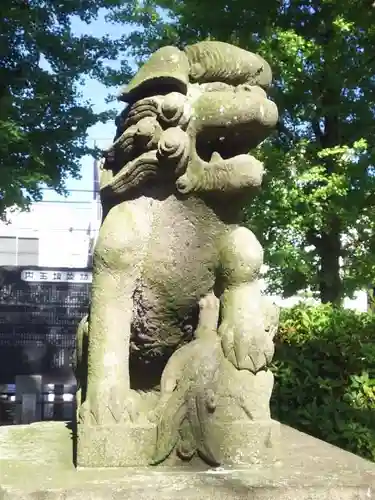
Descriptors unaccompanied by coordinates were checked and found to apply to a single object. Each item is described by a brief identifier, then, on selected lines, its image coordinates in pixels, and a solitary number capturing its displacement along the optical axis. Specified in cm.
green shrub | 476
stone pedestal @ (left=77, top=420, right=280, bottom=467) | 197
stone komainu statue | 204
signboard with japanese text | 852
